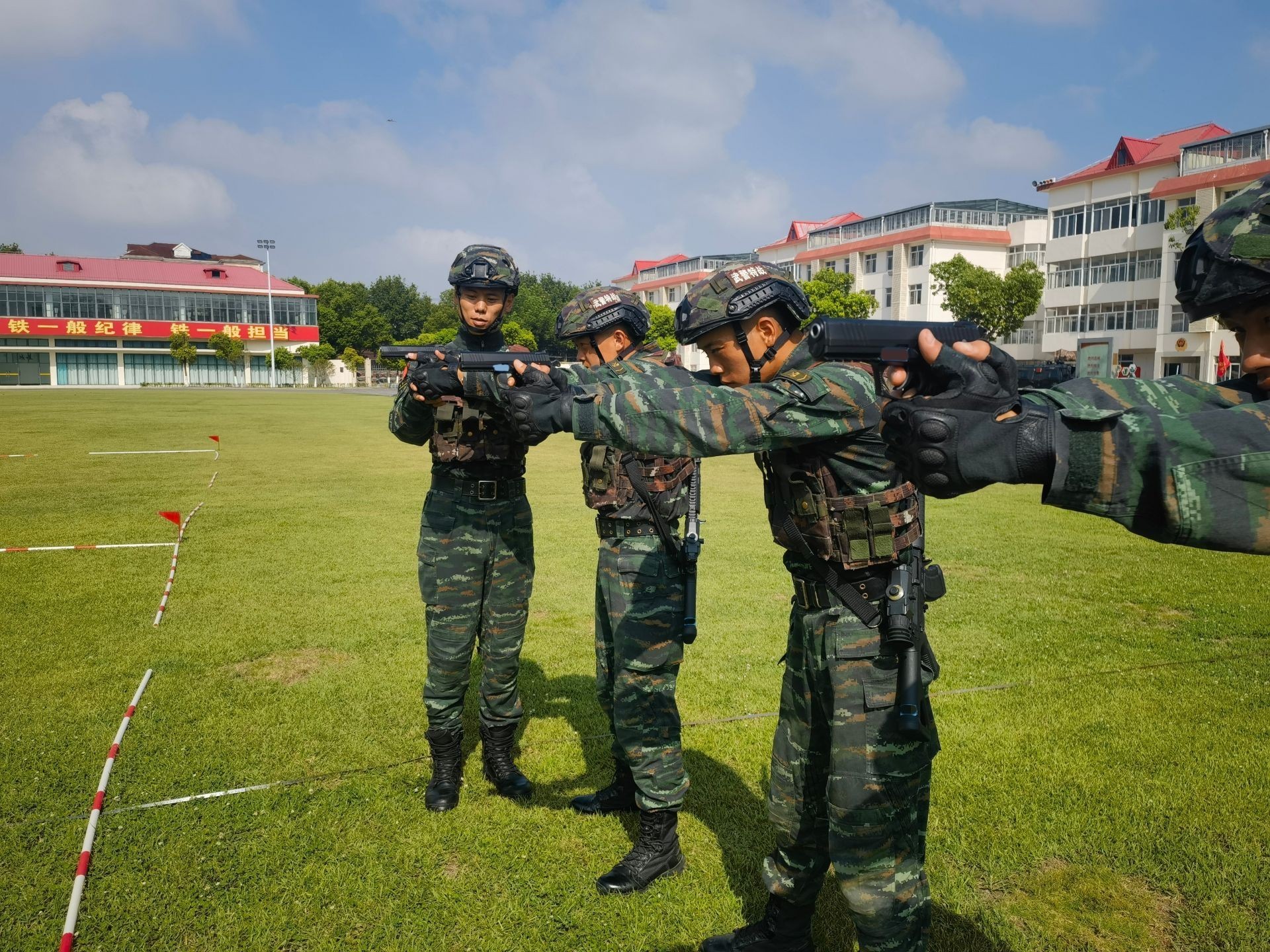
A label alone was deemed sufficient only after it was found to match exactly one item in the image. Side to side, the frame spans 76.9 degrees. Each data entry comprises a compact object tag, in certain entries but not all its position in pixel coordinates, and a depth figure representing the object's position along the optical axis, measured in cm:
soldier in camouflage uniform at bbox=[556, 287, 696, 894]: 386
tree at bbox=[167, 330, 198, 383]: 7294
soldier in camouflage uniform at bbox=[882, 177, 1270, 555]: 146
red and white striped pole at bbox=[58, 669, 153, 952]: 319
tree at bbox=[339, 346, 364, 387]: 8281
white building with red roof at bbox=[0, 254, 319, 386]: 7294
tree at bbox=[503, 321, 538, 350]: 6512
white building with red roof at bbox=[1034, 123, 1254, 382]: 4184
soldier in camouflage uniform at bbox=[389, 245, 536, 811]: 447
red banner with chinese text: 7181
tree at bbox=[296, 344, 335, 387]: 7688
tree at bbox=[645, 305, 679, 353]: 6790
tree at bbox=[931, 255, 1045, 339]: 4688
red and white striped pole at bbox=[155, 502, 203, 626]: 749
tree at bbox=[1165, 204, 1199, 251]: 3838
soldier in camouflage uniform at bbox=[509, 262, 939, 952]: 244
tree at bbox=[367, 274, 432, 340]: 10394
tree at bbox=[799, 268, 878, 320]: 5516
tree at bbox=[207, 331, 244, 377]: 7262
